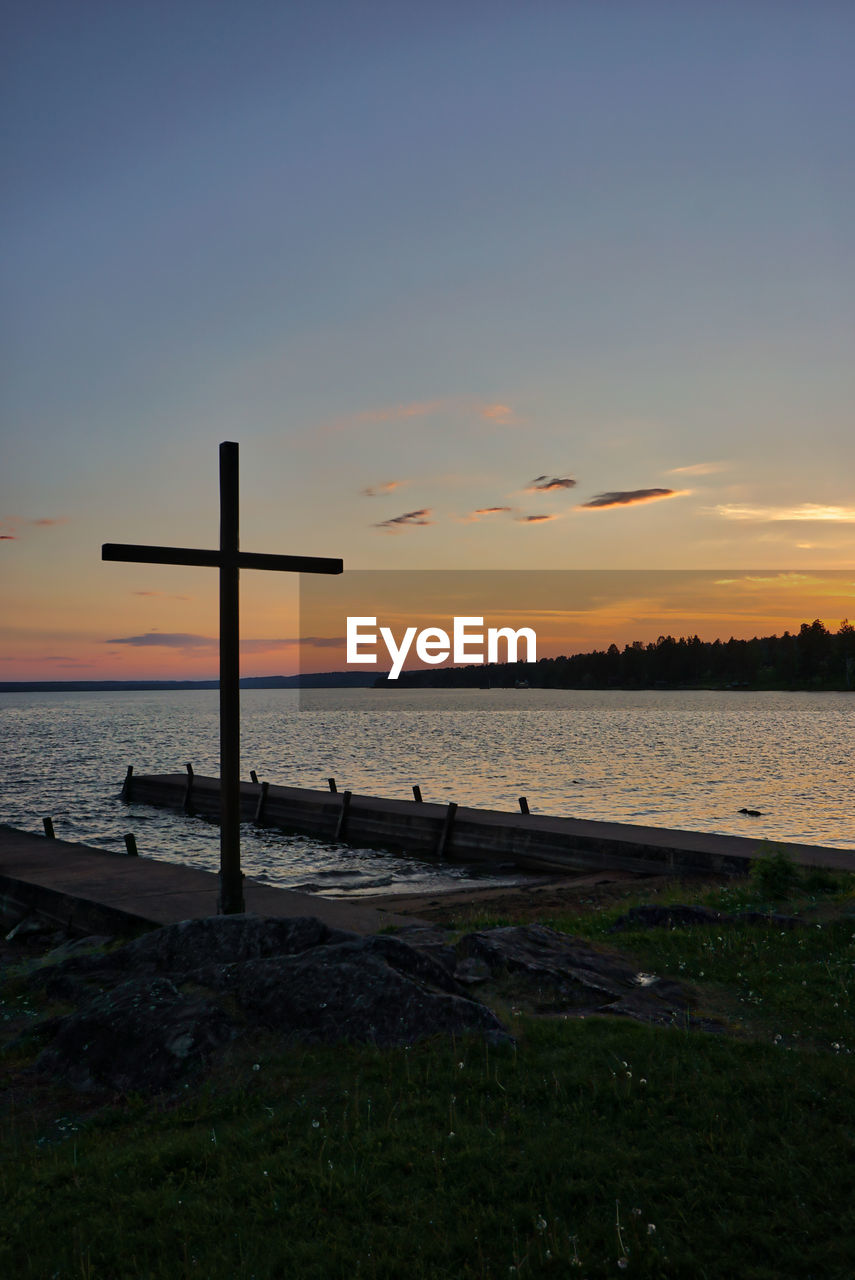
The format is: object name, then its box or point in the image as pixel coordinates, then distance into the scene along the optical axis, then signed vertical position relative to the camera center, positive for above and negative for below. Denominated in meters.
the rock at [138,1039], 6.68 -2.88
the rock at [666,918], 11.34 -3.27
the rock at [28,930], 15.52 -4.54
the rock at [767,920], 10.68 -3.13
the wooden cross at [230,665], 11.64 +0.09
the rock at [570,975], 7.90 -2.98
